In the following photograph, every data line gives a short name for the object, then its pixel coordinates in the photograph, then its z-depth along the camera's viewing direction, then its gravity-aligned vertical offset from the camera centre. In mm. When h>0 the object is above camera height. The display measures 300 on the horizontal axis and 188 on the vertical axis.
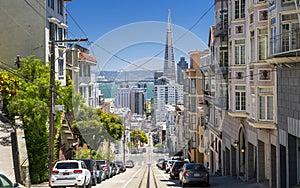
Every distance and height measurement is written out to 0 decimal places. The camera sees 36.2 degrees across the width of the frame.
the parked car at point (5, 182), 11362 -2179
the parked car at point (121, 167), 45406 -7475
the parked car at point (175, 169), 32344 -5344
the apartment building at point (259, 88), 18672 +283
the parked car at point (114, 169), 36366 -6226
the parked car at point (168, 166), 40438 -6428
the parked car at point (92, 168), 23908 -3892
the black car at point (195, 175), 24266 -4361
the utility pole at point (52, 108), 22766 -692
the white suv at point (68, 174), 19812 -3481
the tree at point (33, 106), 24922 -664
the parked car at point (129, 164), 60753 -9456
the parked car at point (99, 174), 26375 -4728
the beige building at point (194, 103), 57250 -1269
